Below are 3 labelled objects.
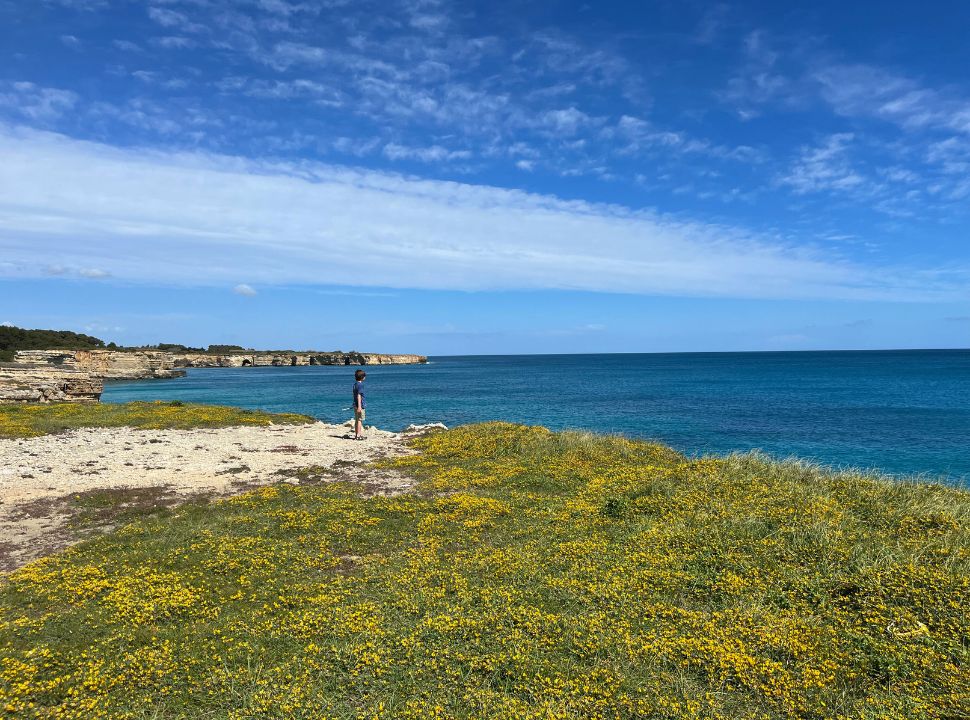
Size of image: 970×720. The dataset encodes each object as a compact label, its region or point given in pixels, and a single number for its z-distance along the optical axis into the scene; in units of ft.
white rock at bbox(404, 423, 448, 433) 125.18
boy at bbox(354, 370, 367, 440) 106.11
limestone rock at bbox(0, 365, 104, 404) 159.02
